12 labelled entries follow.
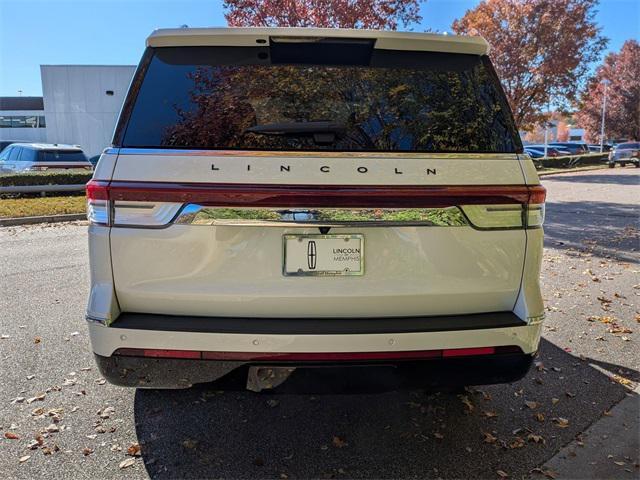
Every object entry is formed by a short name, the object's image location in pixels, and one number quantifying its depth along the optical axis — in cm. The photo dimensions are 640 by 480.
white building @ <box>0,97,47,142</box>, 4678
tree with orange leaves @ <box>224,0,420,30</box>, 1300
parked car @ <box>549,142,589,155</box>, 4964
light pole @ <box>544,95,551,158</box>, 2427
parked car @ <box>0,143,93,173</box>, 1697
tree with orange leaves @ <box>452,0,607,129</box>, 2208
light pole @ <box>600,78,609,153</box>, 4834
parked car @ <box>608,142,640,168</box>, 3431
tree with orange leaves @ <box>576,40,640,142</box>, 4806
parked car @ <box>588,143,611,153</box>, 5338
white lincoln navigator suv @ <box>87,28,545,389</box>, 222
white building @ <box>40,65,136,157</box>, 3334
